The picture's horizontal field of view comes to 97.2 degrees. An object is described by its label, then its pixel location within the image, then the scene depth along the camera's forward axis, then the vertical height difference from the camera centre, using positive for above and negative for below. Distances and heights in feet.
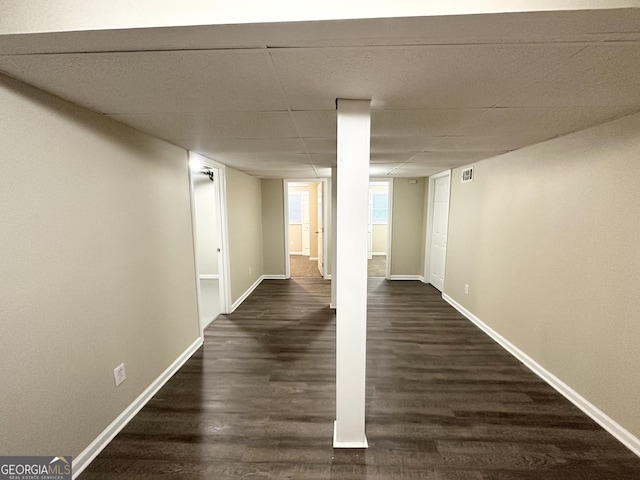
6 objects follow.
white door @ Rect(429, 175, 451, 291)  15.57 -1.17
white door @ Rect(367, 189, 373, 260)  27.50 -2.14
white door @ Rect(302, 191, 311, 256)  27.01 -1.53
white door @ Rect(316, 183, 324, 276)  18.83 -2.71
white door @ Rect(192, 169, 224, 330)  18.84 -1.28
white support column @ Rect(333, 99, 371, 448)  4.97 -1.04
